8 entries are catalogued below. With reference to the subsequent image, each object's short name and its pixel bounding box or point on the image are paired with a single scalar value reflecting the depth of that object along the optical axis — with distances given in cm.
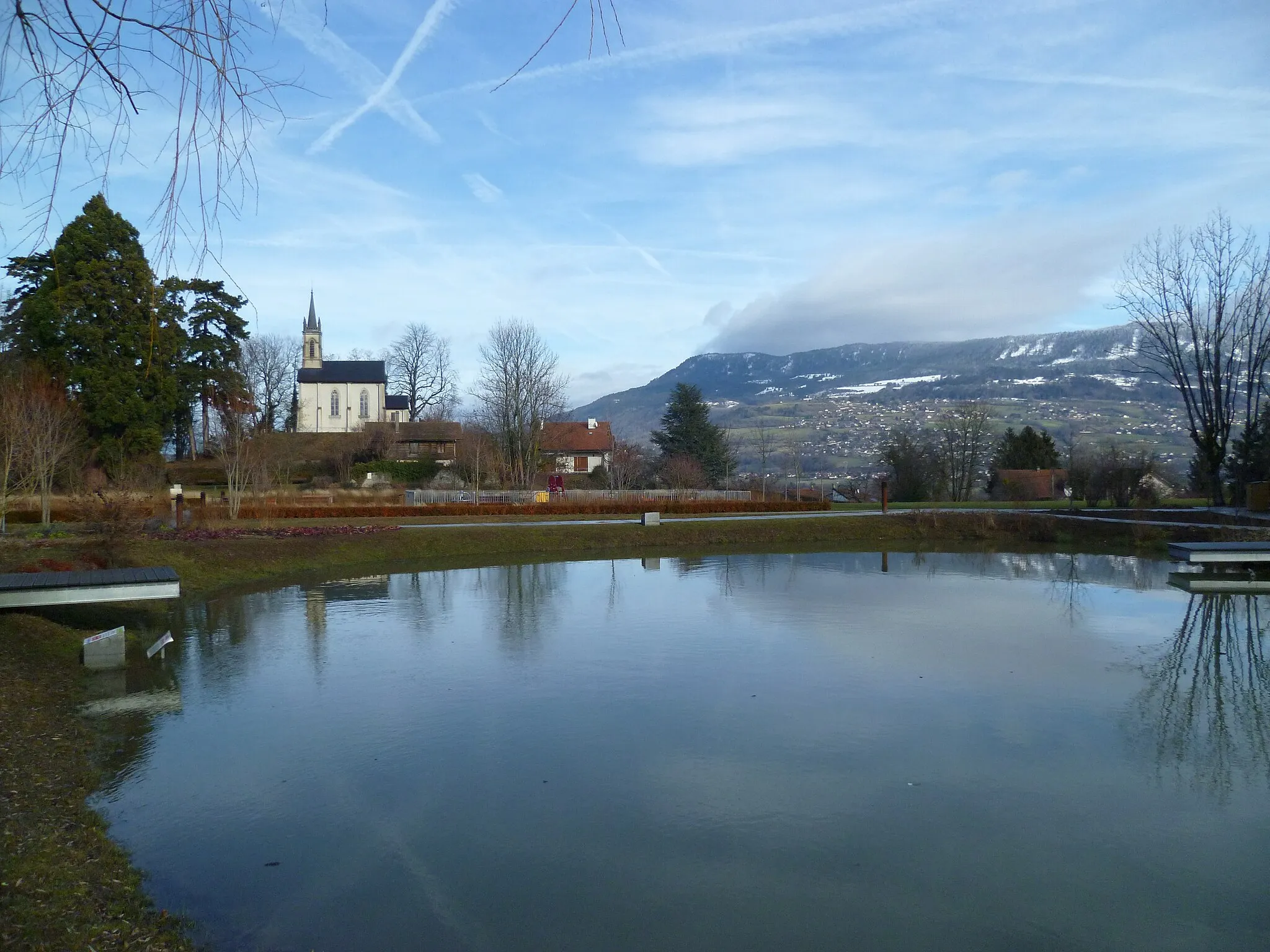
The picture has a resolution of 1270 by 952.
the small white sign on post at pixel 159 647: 1160
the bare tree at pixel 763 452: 4581
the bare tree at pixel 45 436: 2209
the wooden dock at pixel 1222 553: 1734
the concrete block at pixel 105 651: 1071
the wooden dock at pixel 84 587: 1142
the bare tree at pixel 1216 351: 2873
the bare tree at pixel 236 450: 2803
